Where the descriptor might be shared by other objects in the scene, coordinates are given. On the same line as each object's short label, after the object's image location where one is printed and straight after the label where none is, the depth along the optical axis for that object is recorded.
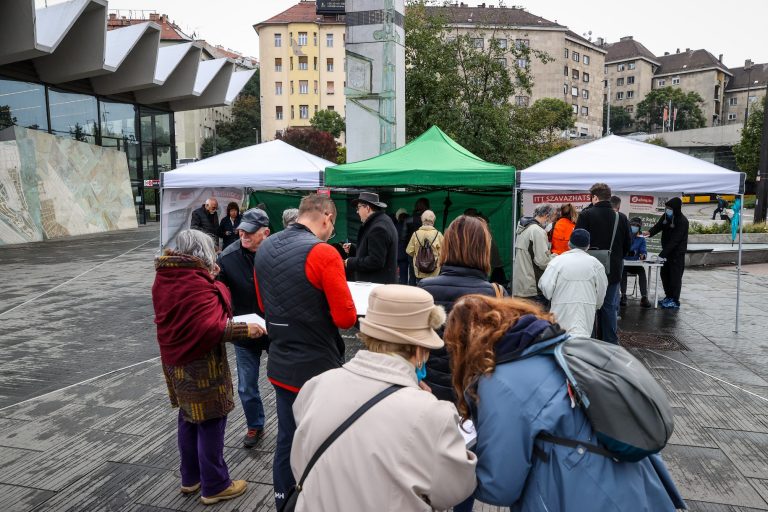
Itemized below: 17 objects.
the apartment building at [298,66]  77.81
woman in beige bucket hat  1.57
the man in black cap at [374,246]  5.64
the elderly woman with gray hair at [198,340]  3.09
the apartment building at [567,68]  81.25
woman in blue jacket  1.73
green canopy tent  7.55
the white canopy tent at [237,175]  8.77
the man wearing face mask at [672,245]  9.02
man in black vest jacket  2.88
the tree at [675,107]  93.06
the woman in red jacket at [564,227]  7.78
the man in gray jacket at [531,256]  7.01
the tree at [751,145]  43.88
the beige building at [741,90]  104.38
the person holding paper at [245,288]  4.12
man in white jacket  5.16
